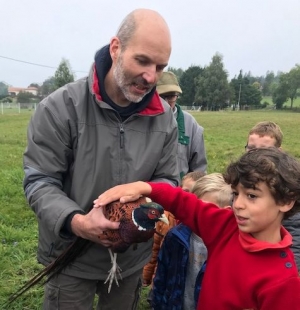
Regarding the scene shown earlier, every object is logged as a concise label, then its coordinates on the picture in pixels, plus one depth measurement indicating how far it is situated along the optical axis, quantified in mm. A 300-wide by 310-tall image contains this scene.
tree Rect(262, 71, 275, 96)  128350
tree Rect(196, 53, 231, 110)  86000
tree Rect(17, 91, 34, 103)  78625
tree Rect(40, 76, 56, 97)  86812
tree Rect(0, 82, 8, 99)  128750
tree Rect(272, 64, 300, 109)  91188
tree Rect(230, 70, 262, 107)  93312
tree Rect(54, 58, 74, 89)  63438
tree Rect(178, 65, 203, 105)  90812
